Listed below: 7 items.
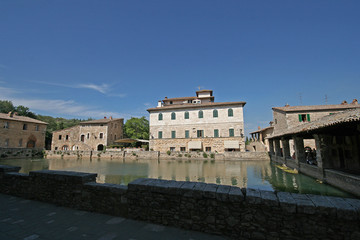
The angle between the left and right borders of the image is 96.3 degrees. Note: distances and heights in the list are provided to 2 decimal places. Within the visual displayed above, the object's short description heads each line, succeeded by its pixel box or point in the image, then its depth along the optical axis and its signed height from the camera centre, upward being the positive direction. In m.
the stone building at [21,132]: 29.59 +2.80
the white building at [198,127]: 26.33 +2.82
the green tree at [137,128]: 39.59 +4.14
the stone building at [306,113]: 23.72 +4.31
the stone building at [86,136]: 33.31 +1.93
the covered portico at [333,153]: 7.36 -0.81
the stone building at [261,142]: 30.73 +0.21
